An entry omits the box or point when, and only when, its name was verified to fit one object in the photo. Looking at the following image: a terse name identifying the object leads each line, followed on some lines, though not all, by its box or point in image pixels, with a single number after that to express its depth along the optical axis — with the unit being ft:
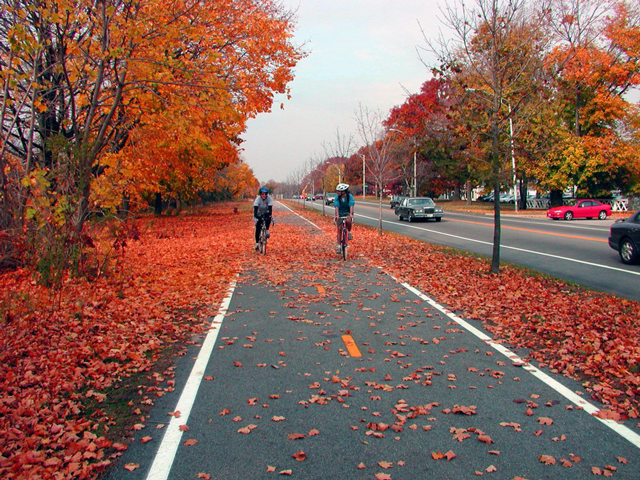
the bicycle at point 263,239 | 52.82
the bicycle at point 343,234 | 47.39
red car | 127.95
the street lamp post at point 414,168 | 222.03
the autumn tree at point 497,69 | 35.14
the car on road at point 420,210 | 116.07
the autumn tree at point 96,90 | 29.99
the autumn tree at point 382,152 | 85.92
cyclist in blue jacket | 47.03
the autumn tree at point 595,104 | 142.51
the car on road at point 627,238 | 44.65
